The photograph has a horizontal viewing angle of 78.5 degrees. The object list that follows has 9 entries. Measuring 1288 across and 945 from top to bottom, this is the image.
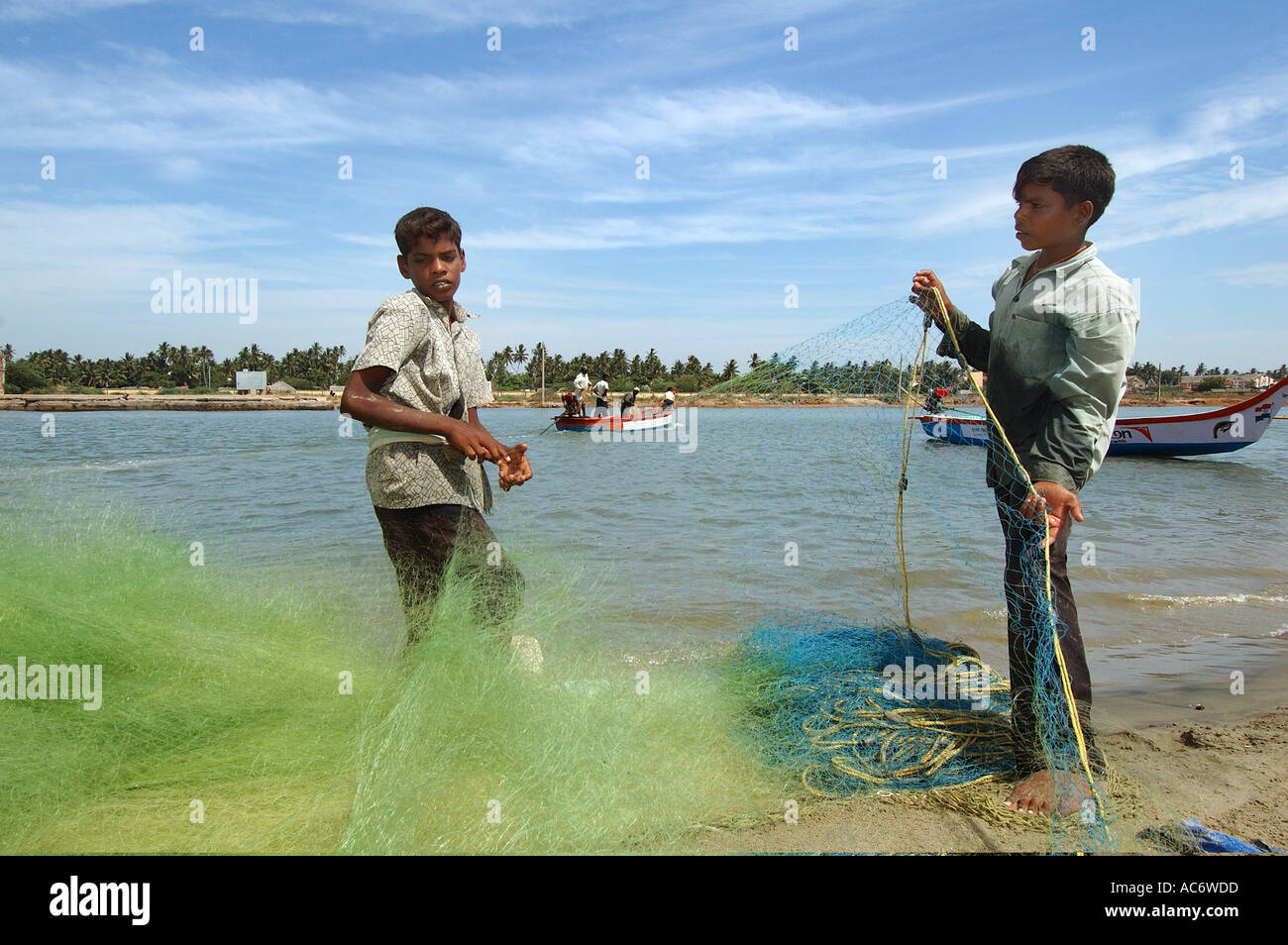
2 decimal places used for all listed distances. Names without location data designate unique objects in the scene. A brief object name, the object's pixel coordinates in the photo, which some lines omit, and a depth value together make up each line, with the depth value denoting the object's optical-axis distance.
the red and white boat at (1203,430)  21.50
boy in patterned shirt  2.61
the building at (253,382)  95.88
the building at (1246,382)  99.18
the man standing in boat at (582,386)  33.44
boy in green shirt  2.52
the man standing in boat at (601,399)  31.56
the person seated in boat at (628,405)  31.98
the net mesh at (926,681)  2.62
